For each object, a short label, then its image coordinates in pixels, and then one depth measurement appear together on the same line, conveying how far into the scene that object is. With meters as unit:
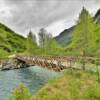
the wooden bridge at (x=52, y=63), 16.24
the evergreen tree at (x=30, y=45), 46.95
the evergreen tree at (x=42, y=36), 44.78
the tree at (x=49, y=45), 42.39
